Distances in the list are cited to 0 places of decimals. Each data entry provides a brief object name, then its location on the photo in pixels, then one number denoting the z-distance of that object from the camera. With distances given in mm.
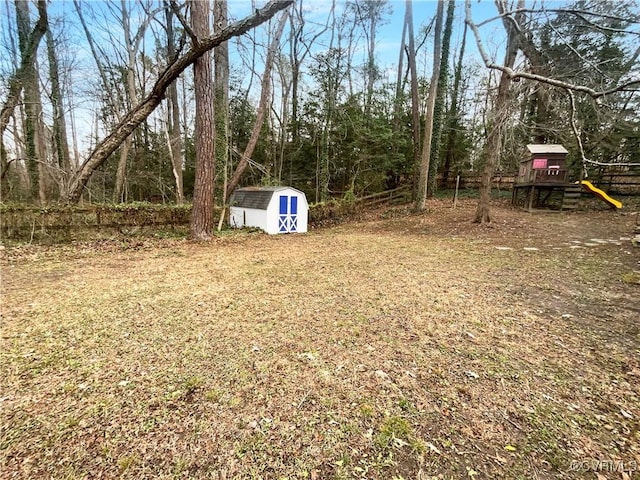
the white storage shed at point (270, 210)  9133
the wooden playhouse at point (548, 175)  11133
